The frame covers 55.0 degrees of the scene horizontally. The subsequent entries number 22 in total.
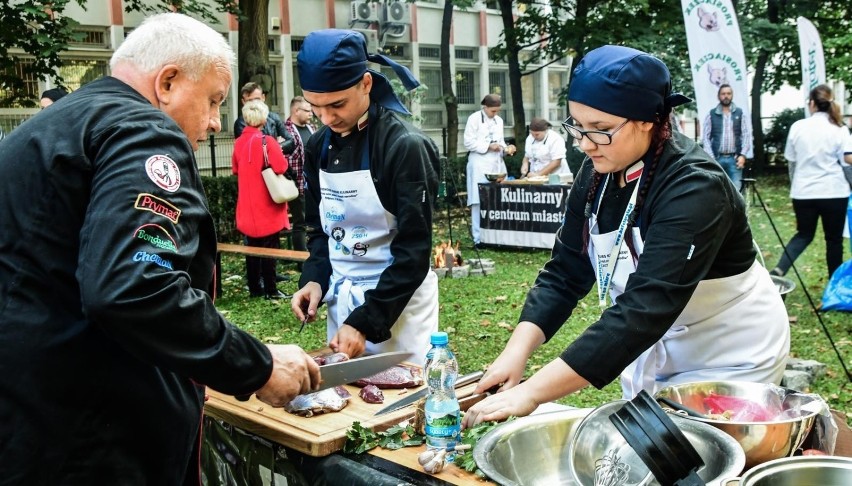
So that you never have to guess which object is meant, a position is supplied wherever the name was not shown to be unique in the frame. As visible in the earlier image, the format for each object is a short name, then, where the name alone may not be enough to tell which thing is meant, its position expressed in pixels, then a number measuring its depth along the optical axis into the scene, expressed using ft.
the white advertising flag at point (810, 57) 36.78
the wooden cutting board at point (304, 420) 7.29
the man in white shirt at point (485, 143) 39.68
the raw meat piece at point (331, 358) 8.91
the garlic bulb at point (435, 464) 6.52
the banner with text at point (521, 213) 35.45
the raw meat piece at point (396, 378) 8.82
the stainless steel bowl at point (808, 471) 5.01
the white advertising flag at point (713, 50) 30.99
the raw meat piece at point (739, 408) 6.51
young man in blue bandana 9.49
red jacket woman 26.99
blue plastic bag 23.47
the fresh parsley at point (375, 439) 7.21
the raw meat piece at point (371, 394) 8.40
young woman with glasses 6.64
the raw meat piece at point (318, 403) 7.94
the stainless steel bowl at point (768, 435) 5.75
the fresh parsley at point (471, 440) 6.53
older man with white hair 5.29
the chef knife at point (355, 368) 7.95
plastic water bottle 6.82
